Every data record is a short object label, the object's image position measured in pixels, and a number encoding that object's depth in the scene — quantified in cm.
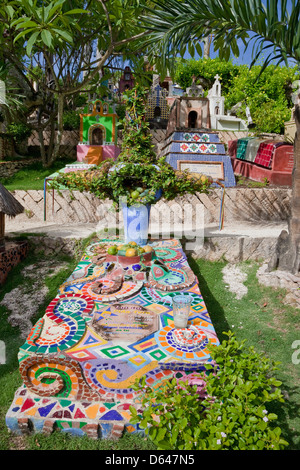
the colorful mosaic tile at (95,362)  344
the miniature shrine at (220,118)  1891
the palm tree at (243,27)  511
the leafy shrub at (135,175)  651
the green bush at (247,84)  1972
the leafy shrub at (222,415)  250
